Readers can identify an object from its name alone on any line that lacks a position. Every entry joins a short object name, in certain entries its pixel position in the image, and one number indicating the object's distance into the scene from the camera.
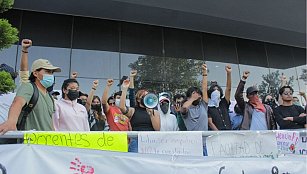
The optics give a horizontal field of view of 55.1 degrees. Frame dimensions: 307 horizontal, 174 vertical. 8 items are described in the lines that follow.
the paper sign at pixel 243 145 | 2.45
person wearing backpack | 2.09
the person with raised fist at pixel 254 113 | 3.74
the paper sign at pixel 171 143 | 2.29
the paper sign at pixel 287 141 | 2.69
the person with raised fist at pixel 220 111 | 3.93
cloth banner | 1.84
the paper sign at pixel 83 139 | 1.97
